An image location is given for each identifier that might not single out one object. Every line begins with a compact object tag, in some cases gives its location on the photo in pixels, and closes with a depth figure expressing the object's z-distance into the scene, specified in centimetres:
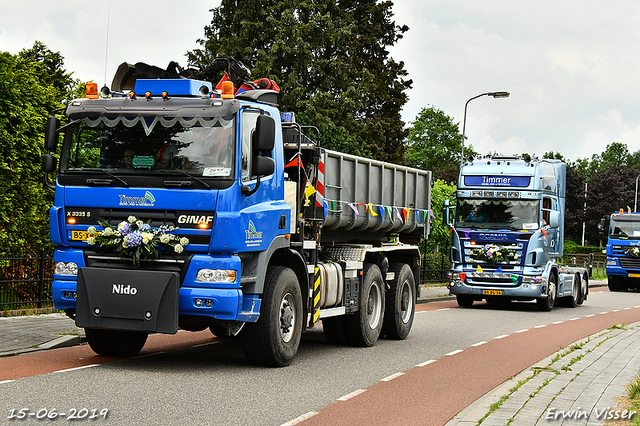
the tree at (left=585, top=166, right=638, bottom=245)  9394
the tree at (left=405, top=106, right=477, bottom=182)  8794
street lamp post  3152
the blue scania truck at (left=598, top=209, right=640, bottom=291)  3753
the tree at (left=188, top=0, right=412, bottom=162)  3981
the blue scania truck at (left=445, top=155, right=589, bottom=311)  2167
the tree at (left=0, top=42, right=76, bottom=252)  1471
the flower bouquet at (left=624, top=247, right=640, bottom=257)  3741
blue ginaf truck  911
